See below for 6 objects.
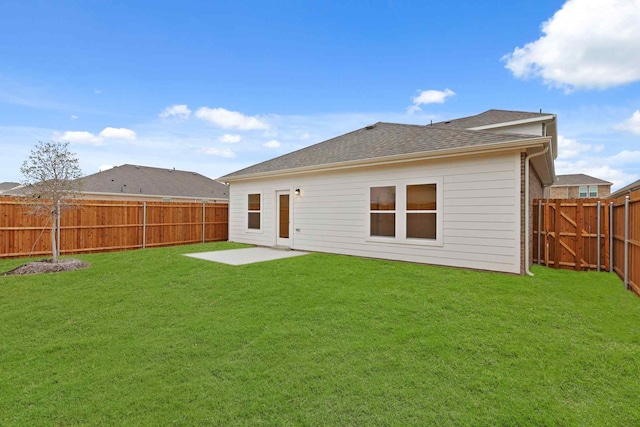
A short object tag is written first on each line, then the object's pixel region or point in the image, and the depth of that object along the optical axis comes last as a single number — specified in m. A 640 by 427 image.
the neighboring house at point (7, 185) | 30.52
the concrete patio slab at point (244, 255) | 8.55
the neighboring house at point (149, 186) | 18.16
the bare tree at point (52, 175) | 7.68
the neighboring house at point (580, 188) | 27.91
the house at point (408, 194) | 6.56
